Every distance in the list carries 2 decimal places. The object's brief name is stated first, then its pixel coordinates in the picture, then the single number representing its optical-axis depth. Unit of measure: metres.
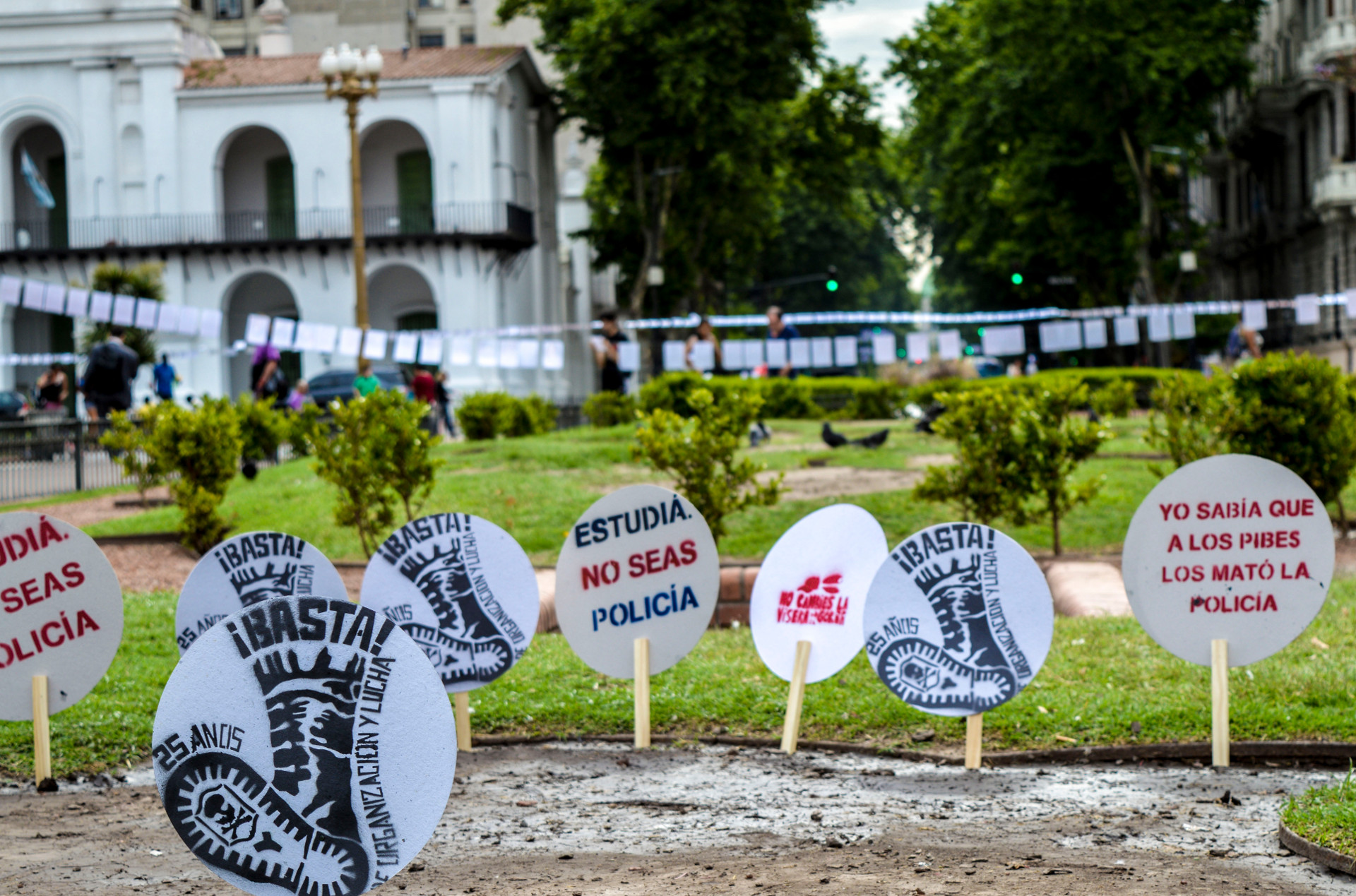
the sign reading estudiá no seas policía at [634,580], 5.96
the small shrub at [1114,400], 21.01
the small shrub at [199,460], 12.21
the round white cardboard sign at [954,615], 5.58
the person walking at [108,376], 19.94
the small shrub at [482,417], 20.59
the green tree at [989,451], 10.26
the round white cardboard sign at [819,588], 5.98
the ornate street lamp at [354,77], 21.44
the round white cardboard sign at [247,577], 5.85
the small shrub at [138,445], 12.89
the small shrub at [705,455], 9.91
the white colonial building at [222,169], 38.38
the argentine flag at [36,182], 36.69
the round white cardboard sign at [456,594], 5.88
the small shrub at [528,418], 21.11
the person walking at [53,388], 27.52
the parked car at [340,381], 33.53
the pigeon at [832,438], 16.81
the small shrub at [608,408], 20.75
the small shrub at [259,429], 18.11
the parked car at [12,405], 33.72
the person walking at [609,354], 18.94
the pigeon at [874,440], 16.88
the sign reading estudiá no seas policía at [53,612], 5.46
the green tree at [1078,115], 33.72
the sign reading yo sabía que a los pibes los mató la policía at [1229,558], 5.69
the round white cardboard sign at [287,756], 3.39
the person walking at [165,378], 25.08
